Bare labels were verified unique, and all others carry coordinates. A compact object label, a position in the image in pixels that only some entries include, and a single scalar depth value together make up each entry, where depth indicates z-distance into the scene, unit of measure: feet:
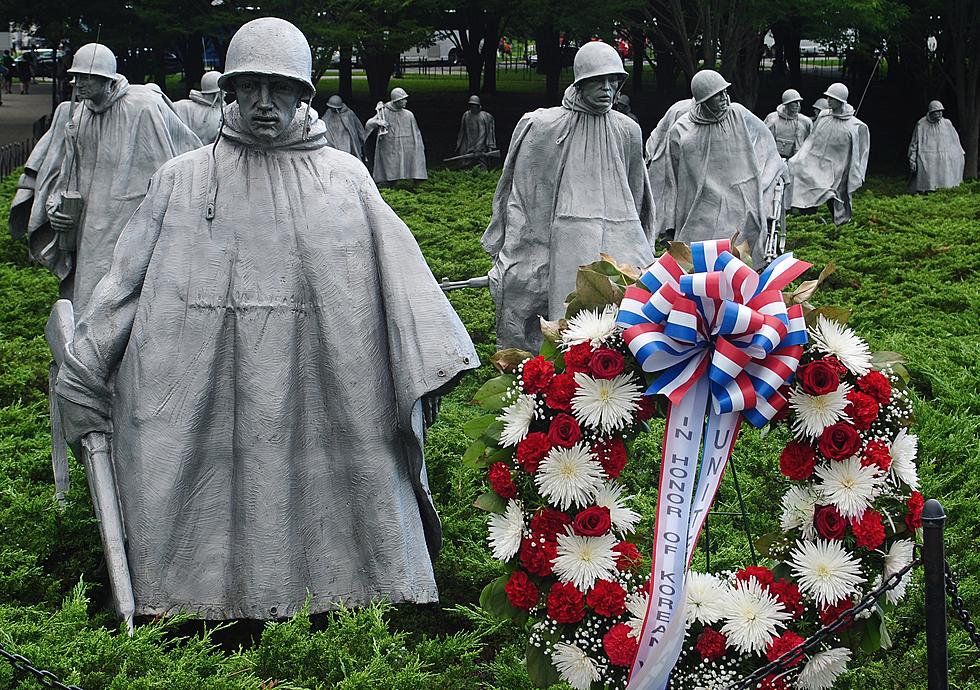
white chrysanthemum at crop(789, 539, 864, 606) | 15.14
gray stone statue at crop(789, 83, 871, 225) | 76.54
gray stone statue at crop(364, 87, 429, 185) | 91.81
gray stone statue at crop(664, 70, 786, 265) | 40.22
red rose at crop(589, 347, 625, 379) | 15.23
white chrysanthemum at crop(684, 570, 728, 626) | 15.62
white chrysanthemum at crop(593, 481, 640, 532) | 15.61
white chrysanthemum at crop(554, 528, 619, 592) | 15.44
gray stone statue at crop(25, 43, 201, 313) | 30.50
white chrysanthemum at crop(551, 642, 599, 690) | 15.52
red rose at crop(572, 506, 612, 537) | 15.39
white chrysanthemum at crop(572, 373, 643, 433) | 15.30
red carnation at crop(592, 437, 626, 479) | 15.60
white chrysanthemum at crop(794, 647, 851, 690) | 15.28
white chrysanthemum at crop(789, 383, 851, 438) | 15.02
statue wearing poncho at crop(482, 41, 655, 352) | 30.37
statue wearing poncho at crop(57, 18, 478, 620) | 18.02
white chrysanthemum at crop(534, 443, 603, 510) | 15.39
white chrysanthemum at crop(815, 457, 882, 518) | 15.11
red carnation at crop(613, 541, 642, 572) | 15.70
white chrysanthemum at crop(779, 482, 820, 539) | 15.60
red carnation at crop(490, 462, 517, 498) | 15.92
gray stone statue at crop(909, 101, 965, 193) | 95.09
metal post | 13.53
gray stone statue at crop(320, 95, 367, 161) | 96.53
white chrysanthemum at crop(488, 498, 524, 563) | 15.72
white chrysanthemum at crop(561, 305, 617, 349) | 15.65
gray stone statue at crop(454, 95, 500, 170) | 104.73
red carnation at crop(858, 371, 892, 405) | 15.19
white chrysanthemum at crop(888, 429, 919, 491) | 15.55
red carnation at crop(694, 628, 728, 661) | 15.43
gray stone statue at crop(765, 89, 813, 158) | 87.71
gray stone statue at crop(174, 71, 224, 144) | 58.23
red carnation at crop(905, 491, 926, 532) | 15.44
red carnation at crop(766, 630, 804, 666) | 15.08
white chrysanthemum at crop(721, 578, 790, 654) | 15.16
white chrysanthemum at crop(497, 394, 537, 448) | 15.76
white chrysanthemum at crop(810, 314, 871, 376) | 15.15
